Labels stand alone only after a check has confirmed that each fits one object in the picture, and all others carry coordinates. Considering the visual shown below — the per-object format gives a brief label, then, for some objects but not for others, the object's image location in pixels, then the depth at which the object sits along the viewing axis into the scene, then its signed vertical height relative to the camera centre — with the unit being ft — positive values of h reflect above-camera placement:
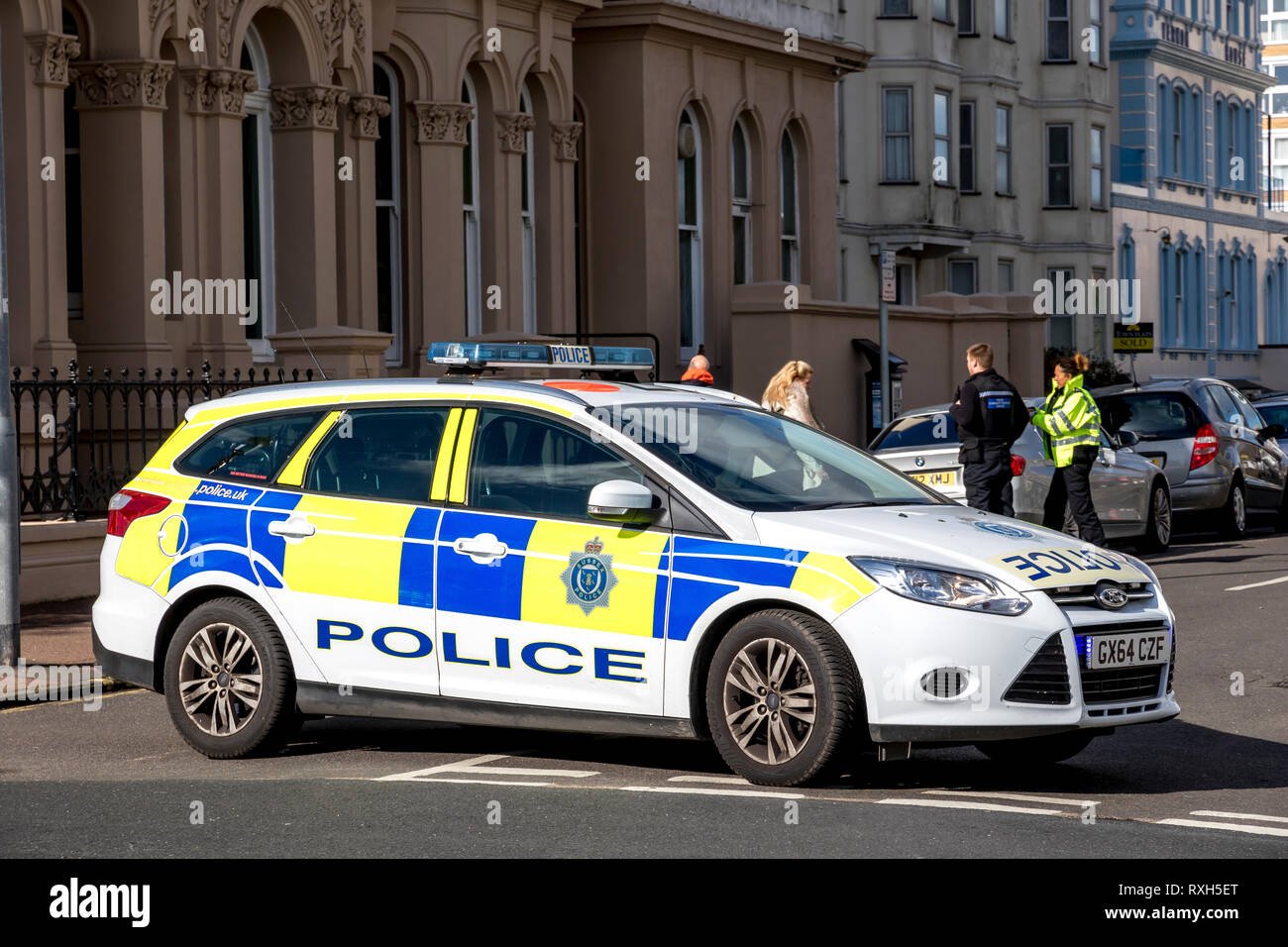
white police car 26.91 -2.92
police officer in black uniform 54.95 -1.79
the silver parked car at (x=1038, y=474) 60.29 -3.38
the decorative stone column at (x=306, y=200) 70.69 +5.68
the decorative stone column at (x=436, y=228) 78.48 +5.21
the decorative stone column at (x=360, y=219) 74.28 +5.28
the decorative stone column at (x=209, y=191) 65.26 +5.58
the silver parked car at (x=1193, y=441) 72.33 -2.82
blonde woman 53.36 -0.72
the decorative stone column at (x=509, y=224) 83.15 +5.65
